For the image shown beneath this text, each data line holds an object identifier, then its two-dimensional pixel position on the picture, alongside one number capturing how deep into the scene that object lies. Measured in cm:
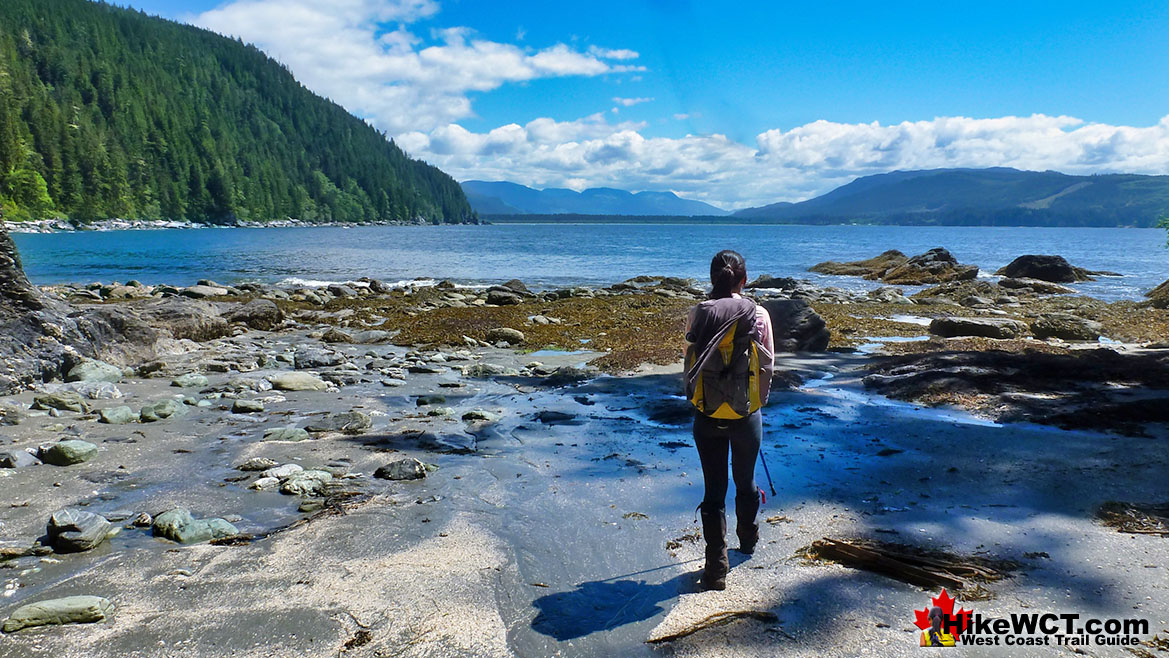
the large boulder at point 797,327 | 1362
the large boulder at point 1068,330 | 1605
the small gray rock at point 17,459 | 588
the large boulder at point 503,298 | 2419
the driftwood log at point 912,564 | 404
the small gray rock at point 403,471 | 620
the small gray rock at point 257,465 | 622
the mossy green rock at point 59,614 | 346
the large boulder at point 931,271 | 3875
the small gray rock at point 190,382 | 988
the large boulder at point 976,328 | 1617
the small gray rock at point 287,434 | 729
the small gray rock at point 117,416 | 757
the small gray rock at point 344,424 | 774
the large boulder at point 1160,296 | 2423
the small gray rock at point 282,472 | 602
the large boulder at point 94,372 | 966
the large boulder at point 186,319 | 1441
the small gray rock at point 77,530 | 442
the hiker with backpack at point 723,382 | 408
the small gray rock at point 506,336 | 1553
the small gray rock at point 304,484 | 572
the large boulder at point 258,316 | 1736
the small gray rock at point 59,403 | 788
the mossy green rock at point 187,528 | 469
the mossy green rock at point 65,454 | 607
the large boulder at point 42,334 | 889
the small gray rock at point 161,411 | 780
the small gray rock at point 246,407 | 849
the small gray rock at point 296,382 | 994
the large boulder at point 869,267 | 4462
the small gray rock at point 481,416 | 849
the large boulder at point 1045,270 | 3816
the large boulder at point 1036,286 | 3164
